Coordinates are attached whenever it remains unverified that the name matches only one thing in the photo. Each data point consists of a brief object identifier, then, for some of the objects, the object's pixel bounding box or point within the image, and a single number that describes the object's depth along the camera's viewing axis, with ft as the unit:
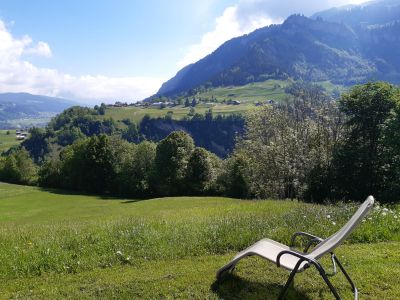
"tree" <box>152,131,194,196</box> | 204.54
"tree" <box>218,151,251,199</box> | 176.96
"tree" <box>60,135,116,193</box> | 246.68
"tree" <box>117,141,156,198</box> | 225.15
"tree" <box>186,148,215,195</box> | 200.89
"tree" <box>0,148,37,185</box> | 304.30
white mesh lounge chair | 19.33
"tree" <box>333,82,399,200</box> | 119.03
